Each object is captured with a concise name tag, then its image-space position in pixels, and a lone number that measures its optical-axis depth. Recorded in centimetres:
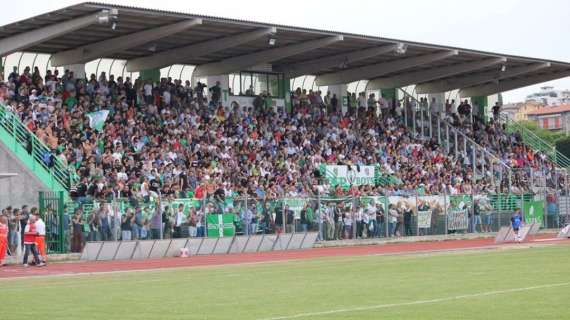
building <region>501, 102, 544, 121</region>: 19575
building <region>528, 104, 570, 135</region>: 17850
